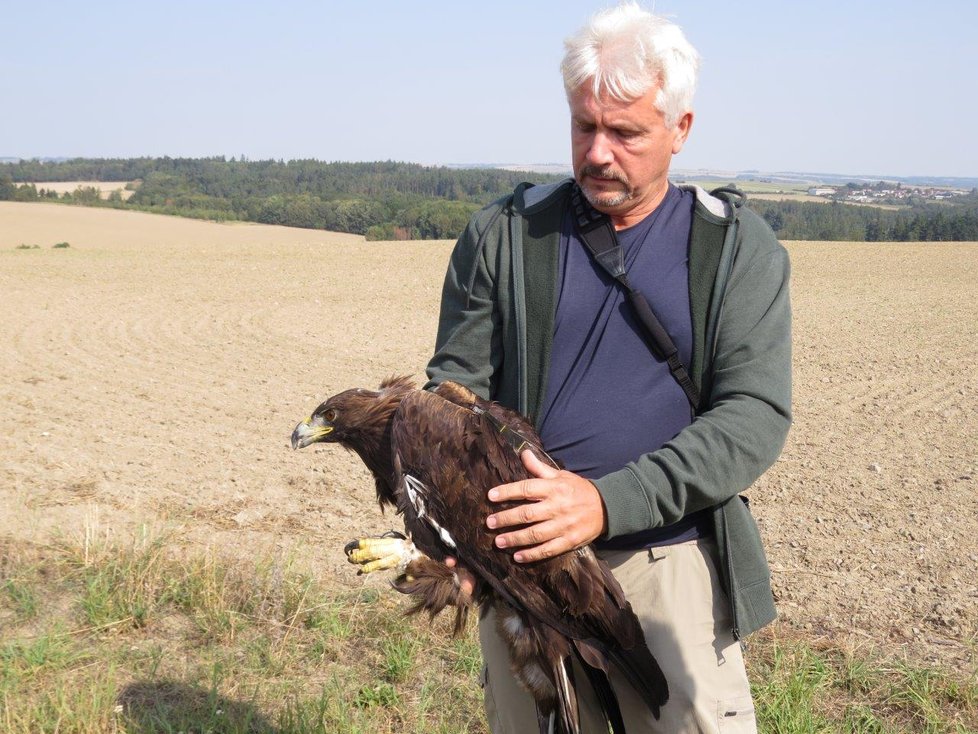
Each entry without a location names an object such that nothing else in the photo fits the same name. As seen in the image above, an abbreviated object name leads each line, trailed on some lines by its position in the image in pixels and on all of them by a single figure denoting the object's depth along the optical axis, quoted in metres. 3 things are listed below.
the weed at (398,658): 4.67
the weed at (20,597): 4.96
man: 2.47
